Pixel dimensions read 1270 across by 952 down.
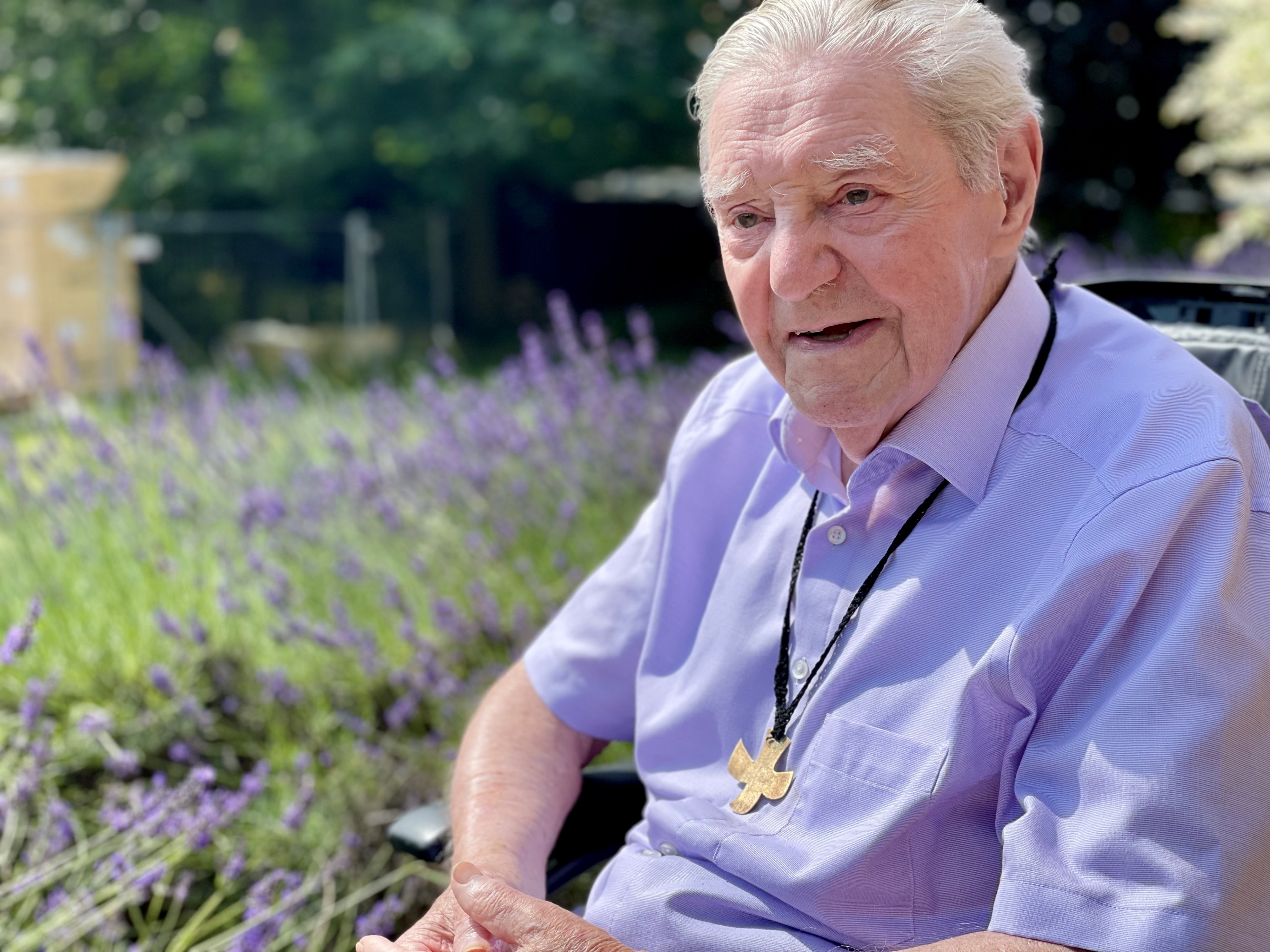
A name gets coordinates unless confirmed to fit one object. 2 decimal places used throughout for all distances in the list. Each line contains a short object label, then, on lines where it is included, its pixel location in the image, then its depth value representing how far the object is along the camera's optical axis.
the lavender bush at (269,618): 2.39
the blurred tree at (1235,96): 6.44
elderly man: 1.21
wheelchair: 1.87
